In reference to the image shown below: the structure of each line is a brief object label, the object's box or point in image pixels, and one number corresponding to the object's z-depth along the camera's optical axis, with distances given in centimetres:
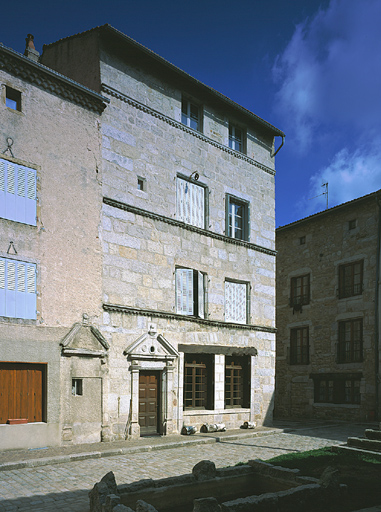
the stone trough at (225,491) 531
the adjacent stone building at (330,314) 1825
